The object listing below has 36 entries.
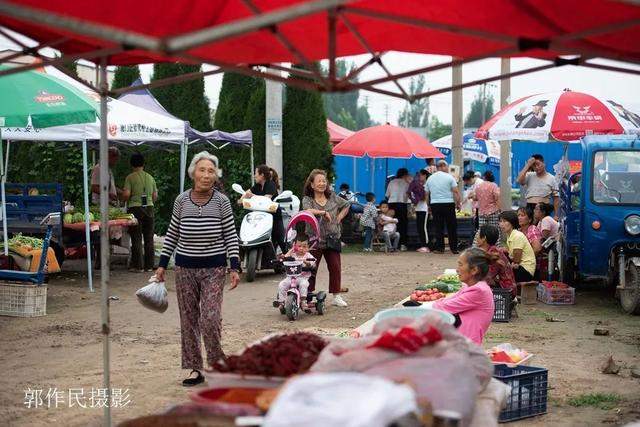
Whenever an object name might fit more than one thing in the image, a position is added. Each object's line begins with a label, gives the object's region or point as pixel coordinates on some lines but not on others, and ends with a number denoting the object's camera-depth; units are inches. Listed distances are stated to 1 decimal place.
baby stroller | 460.8
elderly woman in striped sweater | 315.3
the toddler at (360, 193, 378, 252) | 855.1
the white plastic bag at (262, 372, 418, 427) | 135.4
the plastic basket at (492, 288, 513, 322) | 451.5
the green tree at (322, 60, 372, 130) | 5324.8
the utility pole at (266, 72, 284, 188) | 784.3
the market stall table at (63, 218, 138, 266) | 575.8
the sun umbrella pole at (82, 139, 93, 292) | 529.3
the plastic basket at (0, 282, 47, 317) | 467.8
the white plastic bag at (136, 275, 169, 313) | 320.2
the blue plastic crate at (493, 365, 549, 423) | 279.7
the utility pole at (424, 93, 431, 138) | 5621.1
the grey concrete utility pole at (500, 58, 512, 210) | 1026.7
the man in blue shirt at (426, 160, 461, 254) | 810.8
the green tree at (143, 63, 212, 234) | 970.7
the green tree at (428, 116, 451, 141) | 4226.1
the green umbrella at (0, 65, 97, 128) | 459.5
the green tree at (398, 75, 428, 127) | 5072.8
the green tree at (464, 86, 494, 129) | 5412.9
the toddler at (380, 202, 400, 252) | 861.2
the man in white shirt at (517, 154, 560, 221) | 689.6
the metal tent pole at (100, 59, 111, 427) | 251.3
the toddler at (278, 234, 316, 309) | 466.3
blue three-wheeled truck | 487.5
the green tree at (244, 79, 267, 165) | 959.6
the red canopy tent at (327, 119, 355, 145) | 1161.2
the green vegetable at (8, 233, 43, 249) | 499.8
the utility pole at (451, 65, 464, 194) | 1022.4
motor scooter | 596.7
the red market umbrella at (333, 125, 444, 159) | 871.7
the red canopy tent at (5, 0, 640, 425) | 202.5
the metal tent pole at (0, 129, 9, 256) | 483.5
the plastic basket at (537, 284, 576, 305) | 522.3
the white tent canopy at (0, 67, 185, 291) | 534.0
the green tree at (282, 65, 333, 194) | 962.1
